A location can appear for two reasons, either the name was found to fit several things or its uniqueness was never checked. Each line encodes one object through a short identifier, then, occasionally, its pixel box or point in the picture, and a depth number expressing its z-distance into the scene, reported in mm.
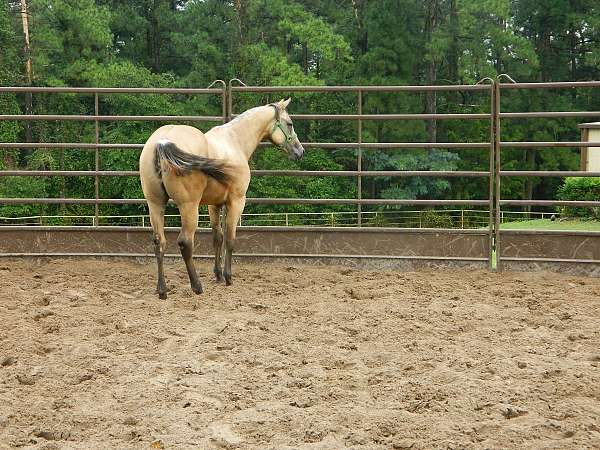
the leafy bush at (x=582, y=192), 14477
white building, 15238
